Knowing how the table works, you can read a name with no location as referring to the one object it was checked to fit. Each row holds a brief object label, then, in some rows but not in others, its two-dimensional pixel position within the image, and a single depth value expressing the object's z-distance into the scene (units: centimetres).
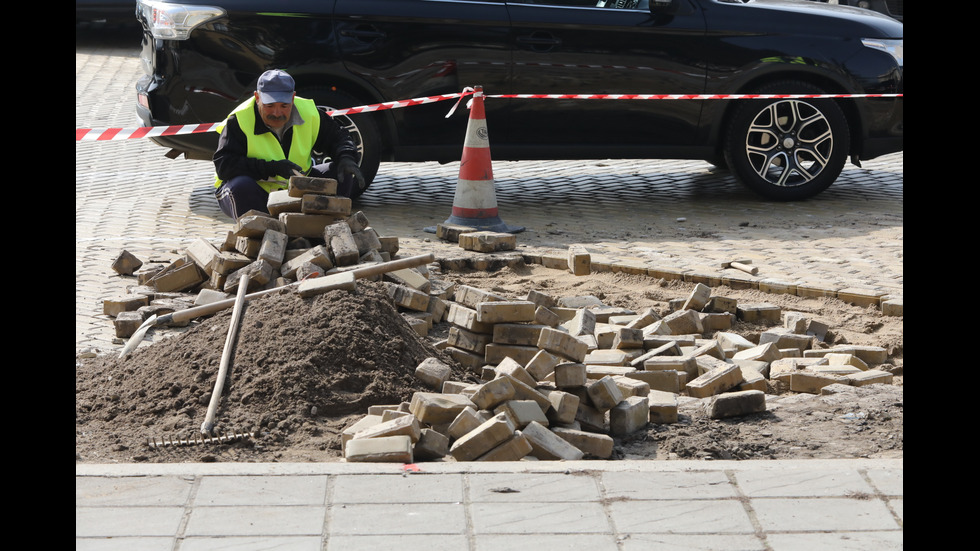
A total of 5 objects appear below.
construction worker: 1470
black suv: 1762
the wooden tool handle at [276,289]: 1142
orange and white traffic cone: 1722
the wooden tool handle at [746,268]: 1447
